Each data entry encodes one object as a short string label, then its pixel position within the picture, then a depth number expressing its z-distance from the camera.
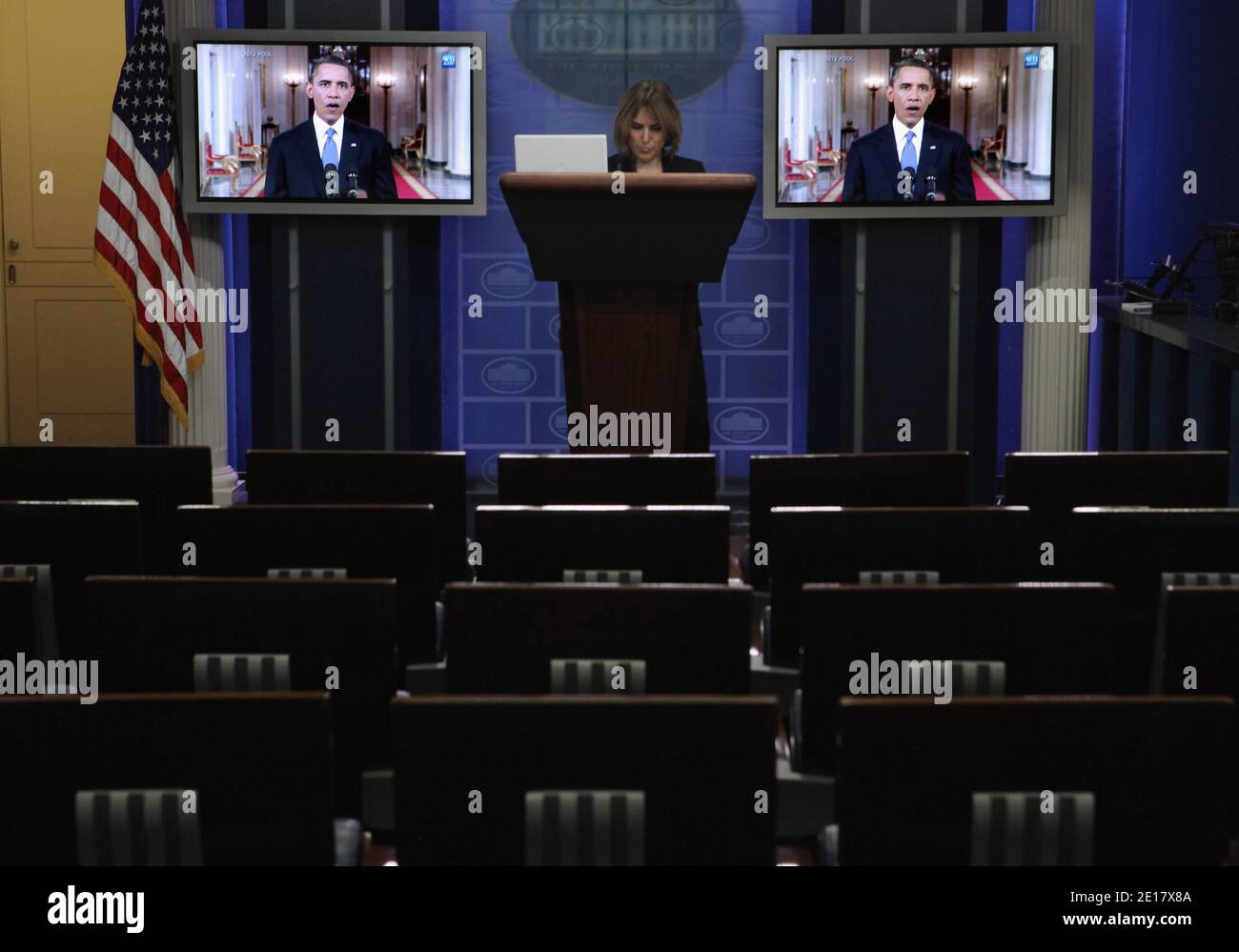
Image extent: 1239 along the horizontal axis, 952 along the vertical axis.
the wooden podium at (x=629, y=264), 4.22
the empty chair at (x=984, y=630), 2.57
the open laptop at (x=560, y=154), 4.45
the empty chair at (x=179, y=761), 2.10
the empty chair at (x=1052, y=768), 2.07
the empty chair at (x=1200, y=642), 2.57
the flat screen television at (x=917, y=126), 6.86
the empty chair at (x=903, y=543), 3.13
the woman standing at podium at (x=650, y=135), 5.74
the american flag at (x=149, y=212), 6.50
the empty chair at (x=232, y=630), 2.60
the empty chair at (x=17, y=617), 2.69
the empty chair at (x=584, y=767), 2.08
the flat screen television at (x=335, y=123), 6.86
